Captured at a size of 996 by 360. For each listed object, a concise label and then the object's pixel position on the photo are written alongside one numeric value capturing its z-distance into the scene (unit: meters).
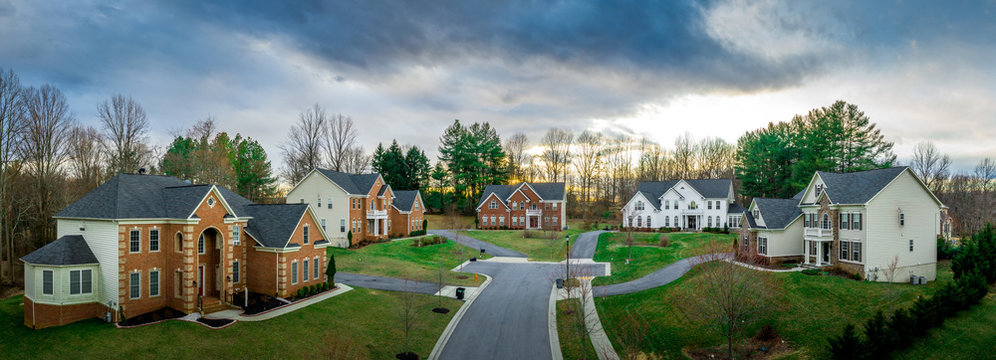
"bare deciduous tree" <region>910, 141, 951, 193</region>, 57.25
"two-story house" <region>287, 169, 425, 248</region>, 48.50
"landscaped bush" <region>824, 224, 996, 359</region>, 17.25
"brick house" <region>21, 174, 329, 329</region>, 21.09
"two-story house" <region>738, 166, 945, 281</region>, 28.86
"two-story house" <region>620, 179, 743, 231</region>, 60.34
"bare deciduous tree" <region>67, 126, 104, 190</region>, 42.44
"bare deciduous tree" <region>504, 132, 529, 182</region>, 94.25
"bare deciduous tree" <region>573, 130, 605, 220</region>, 89.06
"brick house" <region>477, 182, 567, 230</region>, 67.62
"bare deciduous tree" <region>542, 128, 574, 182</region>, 92.12
